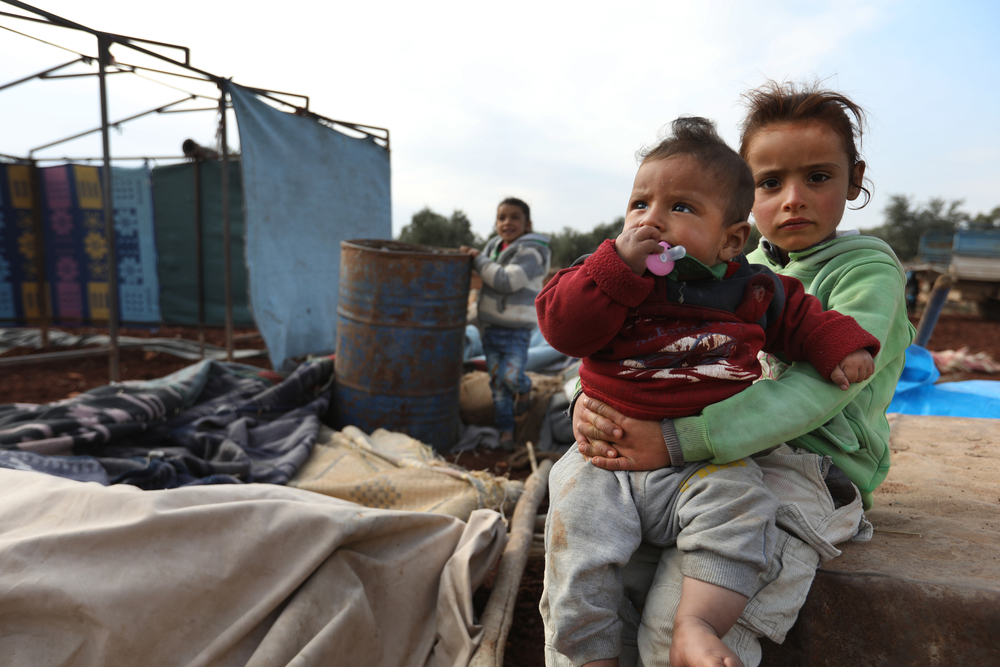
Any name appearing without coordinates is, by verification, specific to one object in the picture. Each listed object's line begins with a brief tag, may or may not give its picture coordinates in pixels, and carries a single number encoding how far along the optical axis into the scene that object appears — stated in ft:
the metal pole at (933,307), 16.28
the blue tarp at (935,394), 12.33
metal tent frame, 13.17
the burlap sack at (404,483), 9.16
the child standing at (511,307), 14.28
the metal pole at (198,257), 22.72
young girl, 3.80
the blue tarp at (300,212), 17.07
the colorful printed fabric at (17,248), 22.29
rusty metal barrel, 12.70
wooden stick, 5.61
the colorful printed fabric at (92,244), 22.95
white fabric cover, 4.41
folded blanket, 9.01
